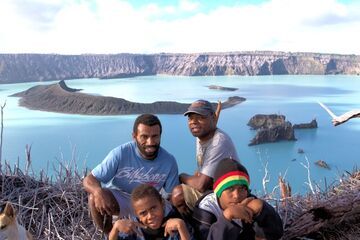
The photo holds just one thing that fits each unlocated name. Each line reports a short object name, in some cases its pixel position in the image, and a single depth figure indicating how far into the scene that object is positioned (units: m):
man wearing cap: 3.18
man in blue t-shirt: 3.16
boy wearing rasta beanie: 2.54
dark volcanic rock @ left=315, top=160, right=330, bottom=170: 40.58
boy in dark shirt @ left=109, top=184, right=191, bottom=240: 2.68
